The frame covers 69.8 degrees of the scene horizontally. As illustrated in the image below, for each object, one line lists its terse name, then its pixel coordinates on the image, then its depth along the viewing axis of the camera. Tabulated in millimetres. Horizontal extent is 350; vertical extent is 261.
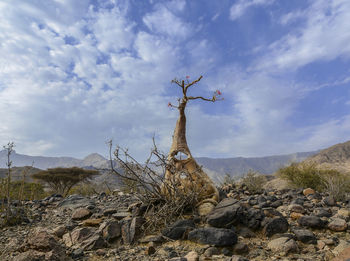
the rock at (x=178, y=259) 3129
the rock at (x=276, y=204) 5939
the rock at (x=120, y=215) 5059
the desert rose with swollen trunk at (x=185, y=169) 4973
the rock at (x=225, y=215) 4129
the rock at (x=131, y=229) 4105
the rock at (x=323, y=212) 4938
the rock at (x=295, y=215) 4871
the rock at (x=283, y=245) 3475
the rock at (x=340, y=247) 3438
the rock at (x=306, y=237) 3789
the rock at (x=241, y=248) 3512
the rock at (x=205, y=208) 4621
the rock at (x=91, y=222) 4887
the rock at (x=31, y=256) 3230
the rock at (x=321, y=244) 3643
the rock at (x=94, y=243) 3898
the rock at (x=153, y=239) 3945
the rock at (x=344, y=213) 4914
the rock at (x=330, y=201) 5973
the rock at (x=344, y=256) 2758
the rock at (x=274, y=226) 4109
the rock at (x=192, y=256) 3185
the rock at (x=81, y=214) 5500
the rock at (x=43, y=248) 3305
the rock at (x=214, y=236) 3600
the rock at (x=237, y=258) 3025
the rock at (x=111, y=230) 4188
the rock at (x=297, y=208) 5219
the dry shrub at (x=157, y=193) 4445
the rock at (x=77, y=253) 3686
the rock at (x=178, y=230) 3984
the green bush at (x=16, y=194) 6723
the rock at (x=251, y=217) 4250
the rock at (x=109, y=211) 5469
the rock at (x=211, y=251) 3412
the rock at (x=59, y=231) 4609
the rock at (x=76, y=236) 4148
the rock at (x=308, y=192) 7565
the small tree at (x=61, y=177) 20692
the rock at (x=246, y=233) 4047
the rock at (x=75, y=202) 6829
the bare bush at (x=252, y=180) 9325
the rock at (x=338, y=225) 4246
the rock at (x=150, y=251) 3564
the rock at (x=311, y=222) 4328
